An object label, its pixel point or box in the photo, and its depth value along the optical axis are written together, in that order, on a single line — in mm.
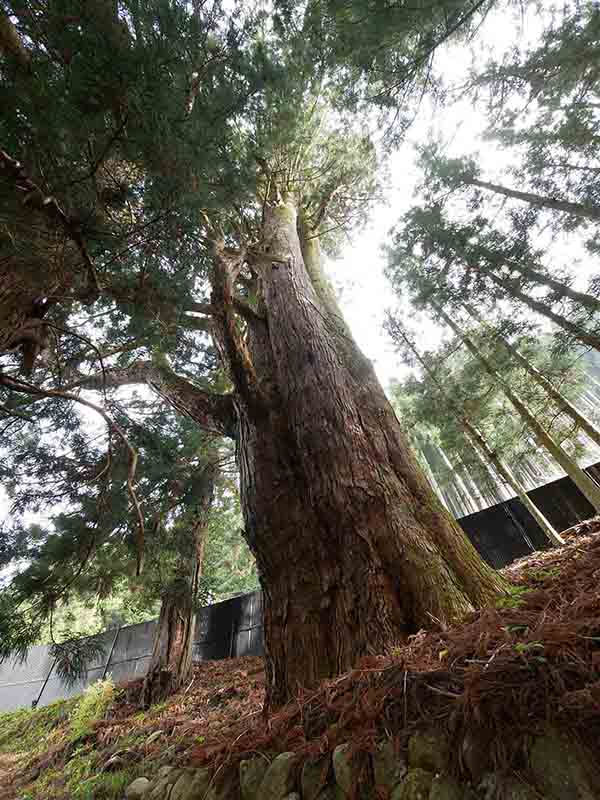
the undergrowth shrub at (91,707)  4230
